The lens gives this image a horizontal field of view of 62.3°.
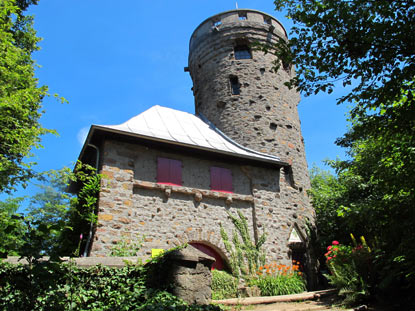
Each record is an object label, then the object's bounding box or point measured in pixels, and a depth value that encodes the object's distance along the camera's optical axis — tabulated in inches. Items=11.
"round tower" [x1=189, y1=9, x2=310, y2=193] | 543.2
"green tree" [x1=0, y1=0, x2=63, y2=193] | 307.6
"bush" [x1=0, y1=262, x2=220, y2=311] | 150.7
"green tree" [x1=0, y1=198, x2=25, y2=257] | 138.1
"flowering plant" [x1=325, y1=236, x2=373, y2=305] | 304.8
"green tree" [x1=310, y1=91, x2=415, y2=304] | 229.8
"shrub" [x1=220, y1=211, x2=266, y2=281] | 407.5
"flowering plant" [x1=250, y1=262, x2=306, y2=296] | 387.9
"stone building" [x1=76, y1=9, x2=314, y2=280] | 380.2
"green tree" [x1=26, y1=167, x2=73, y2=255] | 144.5
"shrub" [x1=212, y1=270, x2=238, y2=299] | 359.5
